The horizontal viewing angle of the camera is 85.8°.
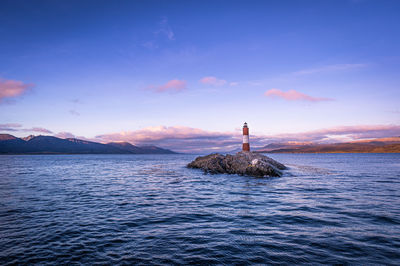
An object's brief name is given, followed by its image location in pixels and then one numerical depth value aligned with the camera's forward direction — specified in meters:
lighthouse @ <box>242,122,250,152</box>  44.25
